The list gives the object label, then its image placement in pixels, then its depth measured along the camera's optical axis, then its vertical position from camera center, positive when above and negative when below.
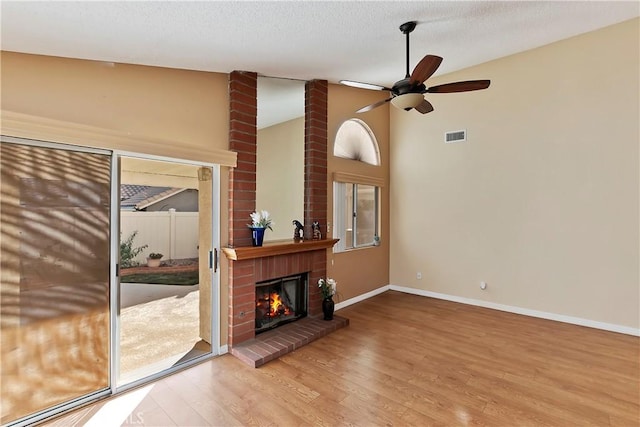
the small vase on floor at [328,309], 3.77 -1.17
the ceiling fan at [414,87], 2.50 +1.20
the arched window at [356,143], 4.56 +1.25
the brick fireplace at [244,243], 3.10 -0.27
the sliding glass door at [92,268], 1.97 -0.39
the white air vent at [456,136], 4.64 +1.31
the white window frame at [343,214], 4.43 +0.06
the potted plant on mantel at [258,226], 3.20 -0.08
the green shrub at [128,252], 2.46 -0.28
